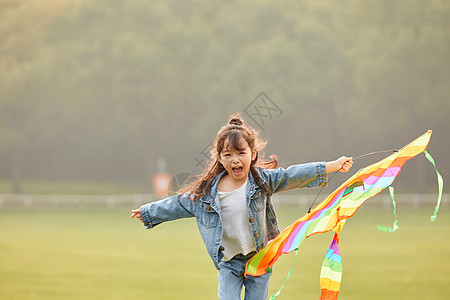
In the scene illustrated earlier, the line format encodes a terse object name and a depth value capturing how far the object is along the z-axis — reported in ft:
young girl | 22.16
